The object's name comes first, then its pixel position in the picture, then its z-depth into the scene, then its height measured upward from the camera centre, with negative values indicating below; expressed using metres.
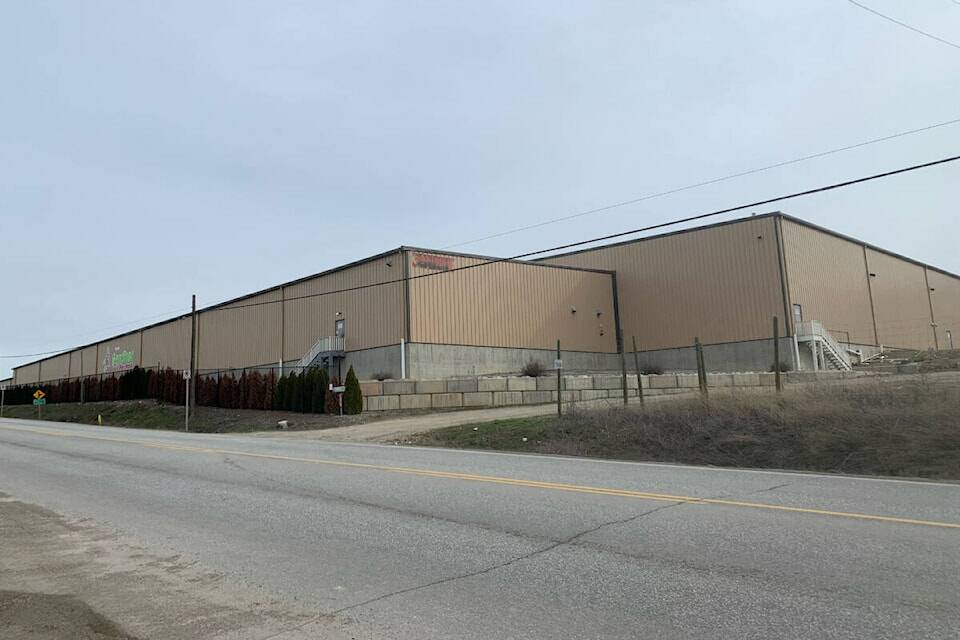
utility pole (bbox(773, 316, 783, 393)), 17.36 +0.39
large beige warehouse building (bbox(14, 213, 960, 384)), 42.44 +6.23
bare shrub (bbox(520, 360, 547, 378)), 41.94 +1.83
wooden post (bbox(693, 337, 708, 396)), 17.82 +0.50
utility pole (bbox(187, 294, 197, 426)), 38.81 +2.14
